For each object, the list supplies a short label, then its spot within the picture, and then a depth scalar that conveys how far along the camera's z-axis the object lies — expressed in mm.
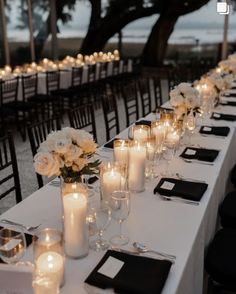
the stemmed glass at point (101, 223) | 1598
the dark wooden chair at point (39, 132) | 2722
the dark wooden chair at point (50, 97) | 6602
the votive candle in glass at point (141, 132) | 2444
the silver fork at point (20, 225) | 1733
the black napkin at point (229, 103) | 4594
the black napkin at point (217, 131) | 3254
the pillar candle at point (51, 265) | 1258
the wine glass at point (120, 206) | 1566
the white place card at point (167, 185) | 2123
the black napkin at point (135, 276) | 1331
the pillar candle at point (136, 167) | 2043
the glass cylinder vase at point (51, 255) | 1276
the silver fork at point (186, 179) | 2271
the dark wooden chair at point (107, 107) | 3984
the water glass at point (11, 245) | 1377
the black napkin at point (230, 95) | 5225
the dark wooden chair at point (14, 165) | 2488
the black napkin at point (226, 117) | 3787
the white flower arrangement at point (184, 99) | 2996
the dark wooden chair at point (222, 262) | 1998
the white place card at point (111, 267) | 1402
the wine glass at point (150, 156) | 2320
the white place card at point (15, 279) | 1201
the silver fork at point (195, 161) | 2585
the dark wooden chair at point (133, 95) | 4887
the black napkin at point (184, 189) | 2043
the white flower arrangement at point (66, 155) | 1550
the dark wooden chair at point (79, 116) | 3398
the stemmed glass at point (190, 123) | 3139
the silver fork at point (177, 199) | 2010
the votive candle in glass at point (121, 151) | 2162
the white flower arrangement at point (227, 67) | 5859
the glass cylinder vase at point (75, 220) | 1464
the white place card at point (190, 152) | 2721
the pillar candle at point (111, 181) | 1826
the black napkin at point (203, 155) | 2641
